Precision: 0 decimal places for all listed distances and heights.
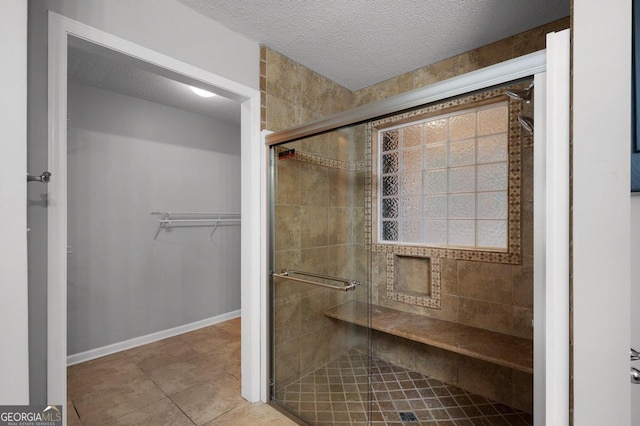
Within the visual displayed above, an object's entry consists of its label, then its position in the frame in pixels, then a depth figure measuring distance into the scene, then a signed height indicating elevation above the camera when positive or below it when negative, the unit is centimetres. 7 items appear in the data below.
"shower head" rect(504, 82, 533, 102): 107 +44
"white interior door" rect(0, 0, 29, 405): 84 +1
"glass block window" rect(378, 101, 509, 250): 208 +25
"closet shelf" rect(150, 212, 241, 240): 314 -8
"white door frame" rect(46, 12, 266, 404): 124 +7
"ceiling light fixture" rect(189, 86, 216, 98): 259 +108
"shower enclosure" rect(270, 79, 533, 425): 176 -39
